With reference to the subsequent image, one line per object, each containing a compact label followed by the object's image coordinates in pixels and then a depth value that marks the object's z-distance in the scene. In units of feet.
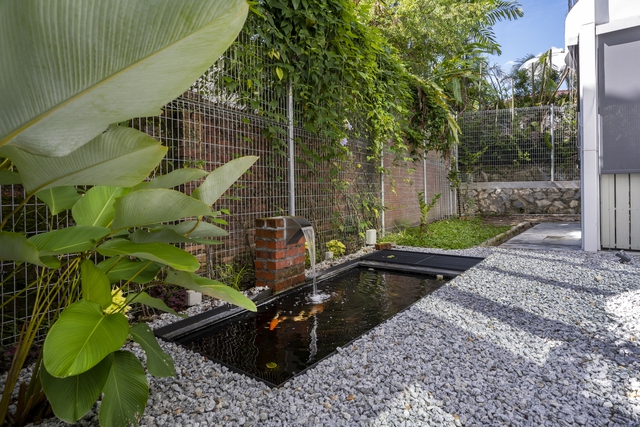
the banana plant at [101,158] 1.76
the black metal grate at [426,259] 13.43
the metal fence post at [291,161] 12.75
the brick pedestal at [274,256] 10.66
